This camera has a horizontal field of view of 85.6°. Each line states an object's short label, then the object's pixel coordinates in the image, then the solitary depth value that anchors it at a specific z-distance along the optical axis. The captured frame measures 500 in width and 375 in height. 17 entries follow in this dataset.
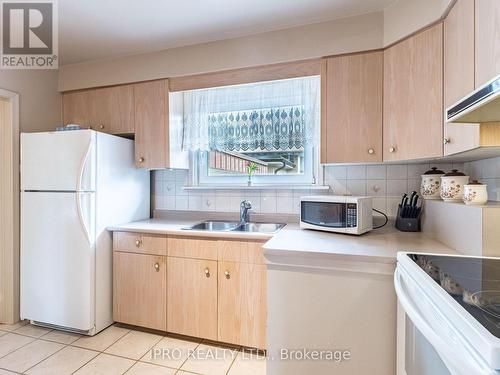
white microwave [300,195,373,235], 1.62
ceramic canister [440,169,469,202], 1.43
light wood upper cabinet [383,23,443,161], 1.41
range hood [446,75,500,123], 0.70
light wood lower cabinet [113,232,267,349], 1.79
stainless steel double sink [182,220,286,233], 2.18
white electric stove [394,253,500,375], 0.52
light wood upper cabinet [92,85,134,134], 2.33
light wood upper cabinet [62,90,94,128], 2.47
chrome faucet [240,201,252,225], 2.24
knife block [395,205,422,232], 1.79
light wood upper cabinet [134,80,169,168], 2.24
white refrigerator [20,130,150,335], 1.98
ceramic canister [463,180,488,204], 1.24
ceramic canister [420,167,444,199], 1.72
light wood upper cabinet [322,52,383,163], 1.74
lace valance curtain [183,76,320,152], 2.07
